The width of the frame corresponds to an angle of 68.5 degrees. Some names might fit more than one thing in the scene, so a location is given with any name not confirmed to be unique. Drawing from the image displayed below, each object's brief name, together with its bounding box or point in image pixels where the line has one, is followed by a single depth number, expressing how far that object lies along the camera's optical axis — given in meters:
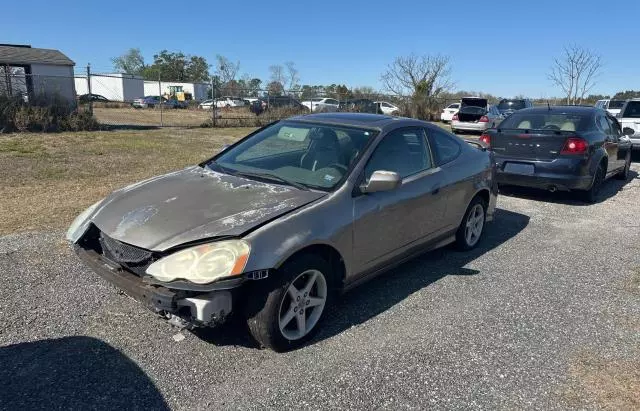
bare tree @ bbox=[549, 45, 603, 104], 30.84
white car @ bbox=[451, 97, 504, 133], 19.44
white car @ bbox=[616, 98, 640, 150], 12.20
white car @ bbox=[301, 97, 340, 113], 25.57
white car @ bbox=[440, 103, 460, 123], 25.89
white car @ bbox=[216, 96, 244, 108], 24.03
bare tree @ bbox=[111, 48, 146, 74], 87.62
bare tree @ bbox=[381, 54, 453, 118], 28.18
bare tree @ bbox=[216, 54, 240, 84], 50.81
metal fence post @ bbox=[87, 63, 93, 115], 17.16
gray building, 15.66
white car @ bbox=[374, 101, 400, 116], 28.95
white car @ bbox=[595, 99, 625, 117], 23.12
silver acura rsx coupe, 2.80
